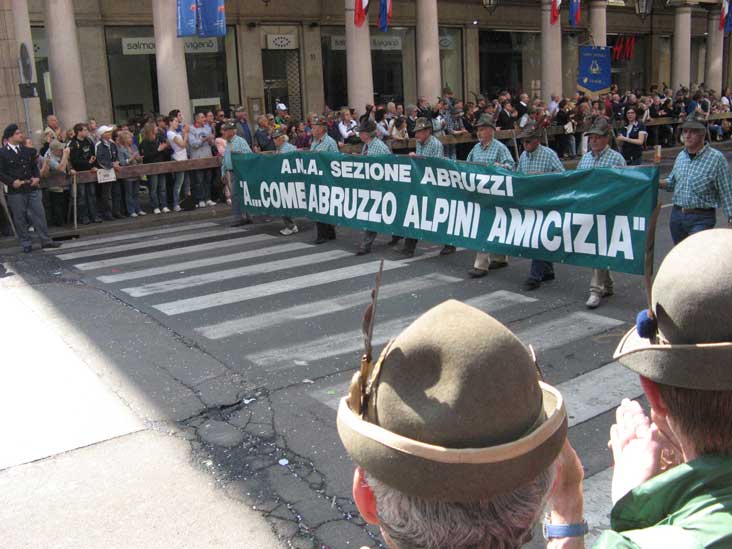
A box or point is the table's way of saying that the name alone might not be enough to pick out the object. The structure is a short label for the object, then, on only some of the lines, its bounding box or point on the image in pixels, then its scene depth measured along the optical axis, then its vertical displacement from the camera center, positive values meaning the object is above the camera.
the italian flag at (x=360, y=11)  21.66 +2.43
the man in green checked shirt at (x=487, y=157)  10.13 -0.81
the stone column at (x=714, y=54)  36.25 +1.31
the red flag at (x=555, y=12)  27.00 +2.69
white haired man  1.56 -0.68
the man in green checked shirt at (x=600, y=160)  8.68 -0.80
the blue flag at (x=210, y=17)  17.56 +2.00
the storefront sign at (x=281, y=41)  25.25 +2.02
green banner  8.52 -1.37
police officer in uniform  12.95 -1.08
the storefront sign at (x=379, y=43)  27.00 +2.00
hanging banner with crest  20.62 +0.51
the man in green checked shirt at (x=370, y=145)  12.07 -0.68
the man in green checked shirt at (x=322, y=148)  12.95 -0.73
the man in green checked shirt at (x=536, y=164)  9.47 -0.87
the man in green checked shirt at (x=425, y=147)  11.49 -0.70
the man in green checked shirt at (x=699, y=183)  8.12 -1.00
